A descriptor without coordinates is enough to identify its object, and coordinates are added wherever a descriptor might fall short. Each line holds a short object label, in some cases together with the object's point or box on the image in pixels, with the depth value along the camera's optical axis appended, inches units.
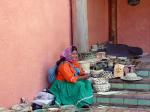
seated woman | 202.4
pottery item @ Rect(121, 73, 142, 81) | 219.0
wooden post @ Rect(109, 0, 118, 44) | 357.1
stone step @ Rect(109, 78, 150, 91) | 216.2
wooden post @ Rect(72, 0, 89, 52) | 254.8
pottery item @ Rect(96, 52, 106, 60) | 270.4
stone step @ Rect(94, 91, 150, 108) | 201.0
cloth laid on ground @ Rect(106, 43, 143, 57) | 303.4
